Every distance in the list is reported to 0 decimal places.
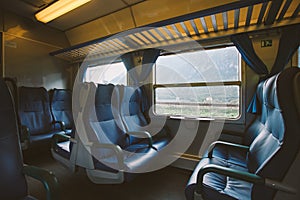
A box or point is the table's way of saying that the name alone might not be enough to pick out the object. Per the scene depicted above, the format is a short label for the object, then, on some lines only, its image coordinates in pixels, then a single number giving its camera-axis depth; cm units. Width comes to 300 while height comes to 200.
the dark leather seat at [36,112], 300
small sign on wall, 227
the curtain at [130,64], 338
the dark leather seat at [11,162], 100
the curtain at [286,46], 204
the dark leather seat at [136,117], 244
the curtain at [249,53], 223
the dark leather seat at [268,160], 94
